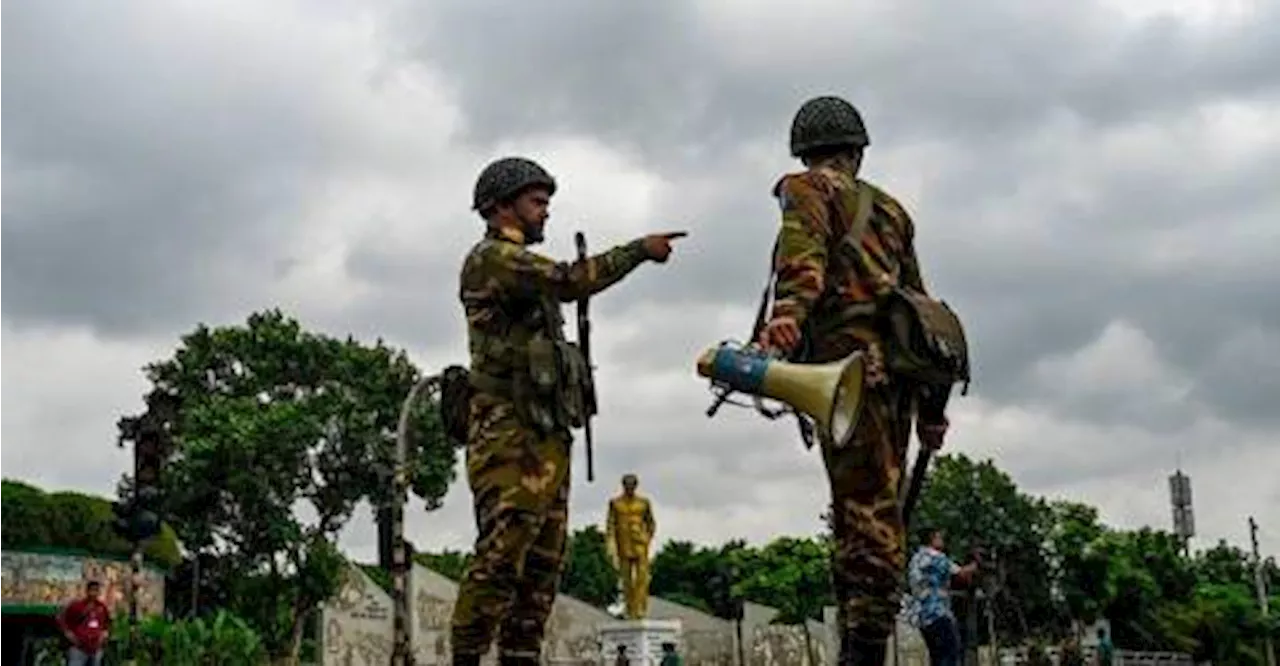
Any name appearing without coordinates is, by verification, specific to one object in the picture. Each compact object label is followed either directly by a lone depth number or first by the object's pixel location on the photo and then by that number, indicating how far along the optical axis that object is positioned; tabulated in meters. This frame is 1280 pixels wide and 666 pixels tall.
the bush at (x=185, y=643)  18.36
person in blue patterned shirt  11.26
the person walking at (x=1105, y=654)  22.95
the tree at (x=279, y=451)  46.66
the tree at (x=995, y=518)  56.56
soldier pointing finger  6.38
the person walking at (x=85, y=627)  16.86
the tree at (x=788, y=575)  77.62
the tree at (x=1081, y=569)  54.66
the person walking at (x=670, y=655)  20.08
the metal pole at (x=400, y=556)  21.16
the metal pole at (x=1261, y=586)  57.97
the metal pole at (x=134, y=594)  18.30
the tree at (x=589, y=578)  80.94
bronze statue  24.25
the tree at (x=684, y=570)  88.75
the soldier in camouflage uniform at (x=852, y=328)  5.65
